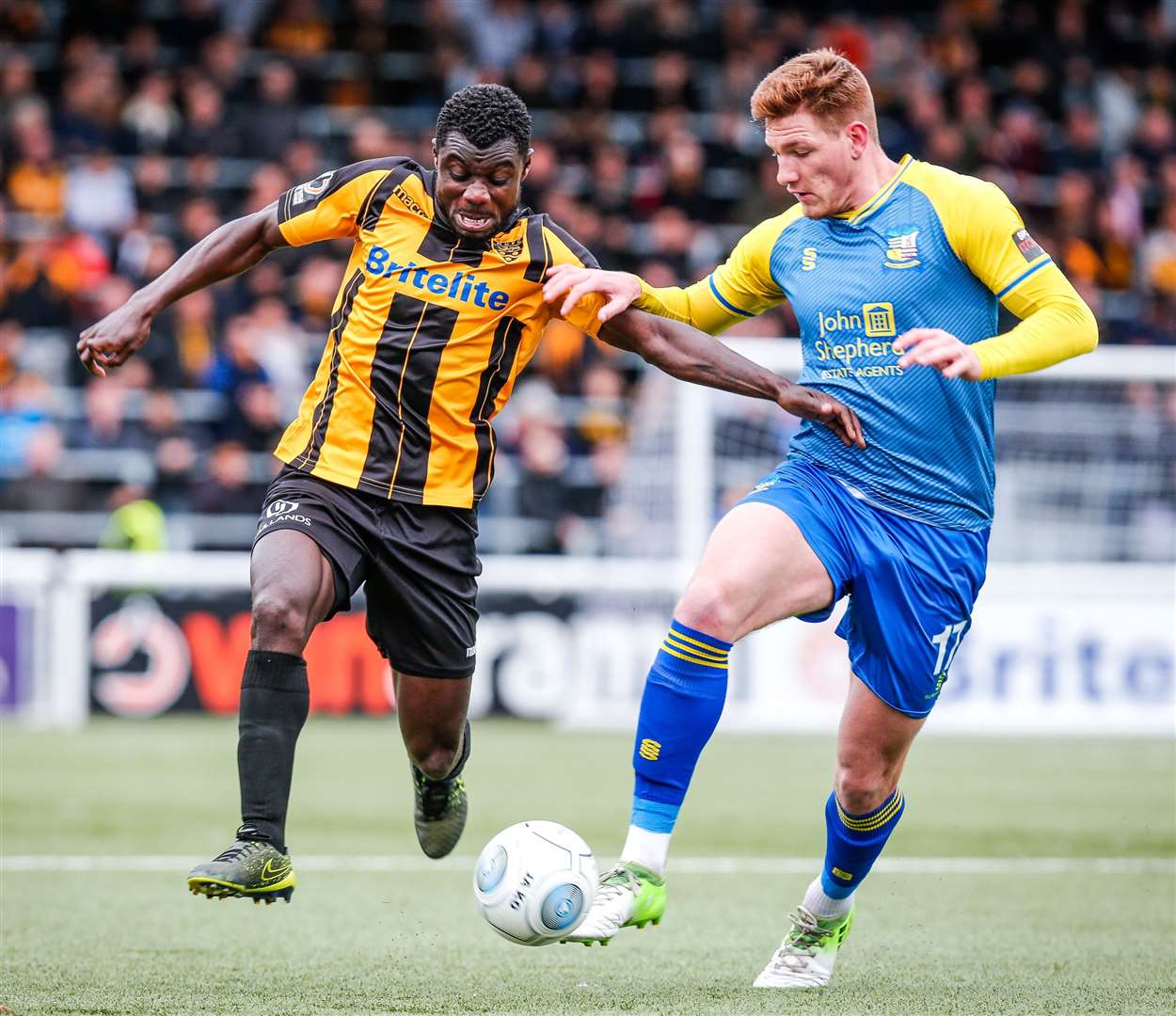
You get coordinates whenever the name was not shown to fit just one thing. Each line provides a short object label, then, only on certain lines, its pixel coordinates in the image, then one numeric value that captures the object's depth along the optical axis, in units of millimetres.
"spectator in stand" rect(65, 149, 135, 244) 35312
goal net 28547
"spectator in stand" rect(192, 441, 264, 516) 31594
